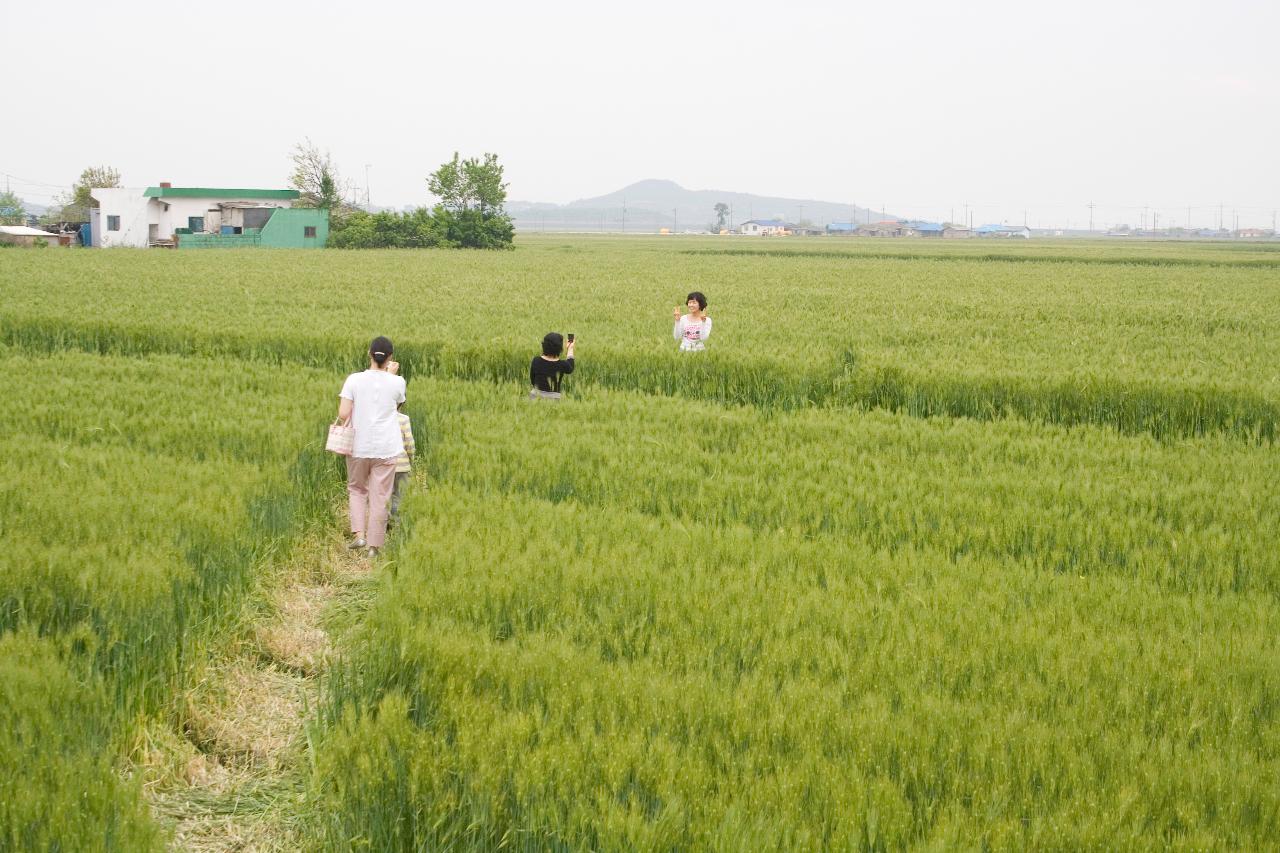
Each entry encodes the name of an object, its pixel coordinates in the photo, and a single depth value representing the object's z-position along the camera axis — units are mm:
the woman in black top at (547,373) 12281
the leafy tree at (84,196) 91188
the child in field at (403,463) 9195
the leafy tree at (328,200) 72031
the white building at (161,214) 65438
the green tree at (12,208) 98775
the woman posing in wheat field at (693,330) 14445
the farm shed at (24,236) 62688
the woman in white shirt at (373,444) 8781
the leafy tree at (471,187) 78688
